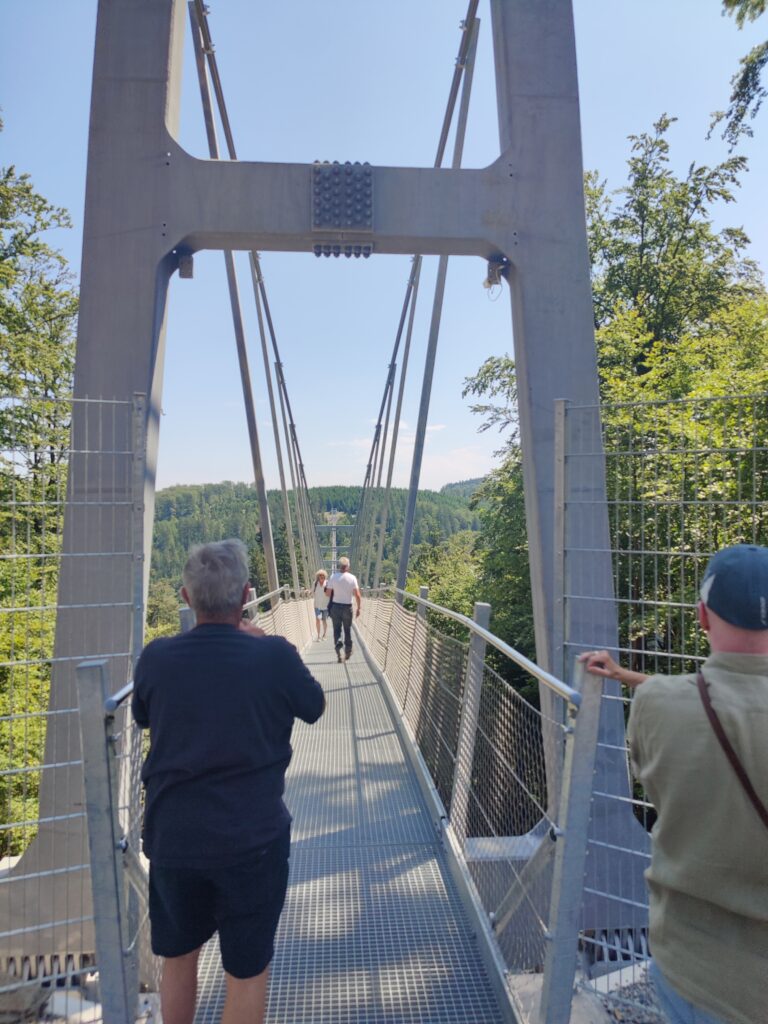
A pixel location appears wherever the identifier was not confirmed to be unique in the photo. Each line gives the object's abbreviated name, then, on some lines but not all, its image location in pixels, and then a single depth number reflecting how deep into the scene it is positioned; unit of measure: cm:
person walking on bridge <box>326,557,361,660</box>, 920
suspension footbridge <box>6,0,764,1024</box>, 254
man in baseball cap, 117
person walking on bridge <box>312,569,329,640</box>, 1233
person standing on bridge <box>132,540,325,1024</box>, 163
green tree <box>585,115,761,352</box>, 1908
